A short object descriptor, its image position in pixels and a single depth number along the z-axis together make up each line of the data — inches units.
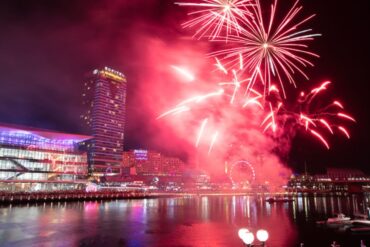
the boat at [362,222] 1646.2
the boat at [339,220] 1754.4
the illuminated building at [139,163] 7664.9
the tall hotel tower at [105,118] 6018.7
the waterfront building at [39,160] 3339.1
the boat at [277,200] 3811.5
